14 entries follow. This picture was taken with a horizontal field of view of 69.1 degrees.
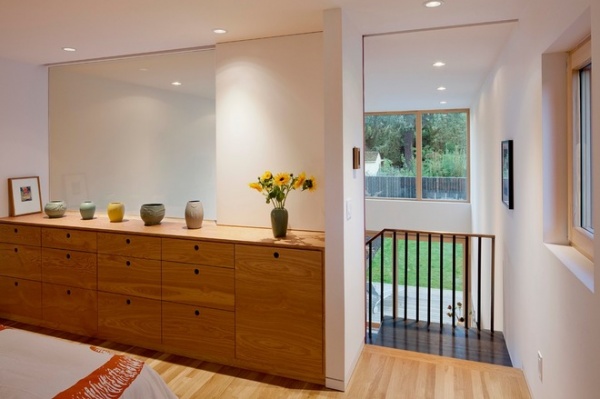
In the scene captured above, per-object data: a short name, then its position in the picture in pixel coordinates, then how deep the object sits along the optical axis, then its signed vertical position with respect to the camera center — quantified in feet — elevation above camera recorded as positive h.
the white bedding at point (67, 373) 5.03 -2.18
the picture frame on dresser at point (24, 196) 12.76 +0.04
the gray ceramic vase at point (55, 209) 12.54 -0.35
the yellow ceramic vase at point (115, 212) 11.80 -0.42
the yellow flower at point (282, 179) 9.39 +0.34
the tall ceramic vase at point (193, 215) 10.66 -0.48
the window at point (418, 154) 27.35 +2.53
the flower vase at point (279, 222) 9.56 -0.60
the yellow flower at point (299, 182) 9.32 +0.27
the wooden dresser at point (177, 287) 9.06 -2.15
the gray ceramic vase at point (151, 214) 11.22 -0.46
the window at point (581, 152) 6.50 +0.63
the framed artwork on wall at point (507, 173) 10.44 +0.48
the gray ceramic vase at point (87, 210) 12.19 -0.37
